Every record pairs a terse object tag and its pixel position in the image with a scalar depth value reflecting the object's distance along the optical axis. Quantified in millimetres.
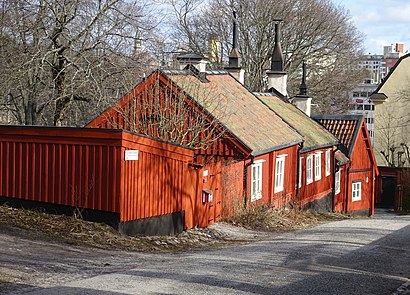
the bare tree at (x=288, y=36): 46375
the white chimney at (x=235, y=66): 30500
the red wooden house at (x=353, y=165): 33875
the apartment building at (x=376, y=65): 55500
